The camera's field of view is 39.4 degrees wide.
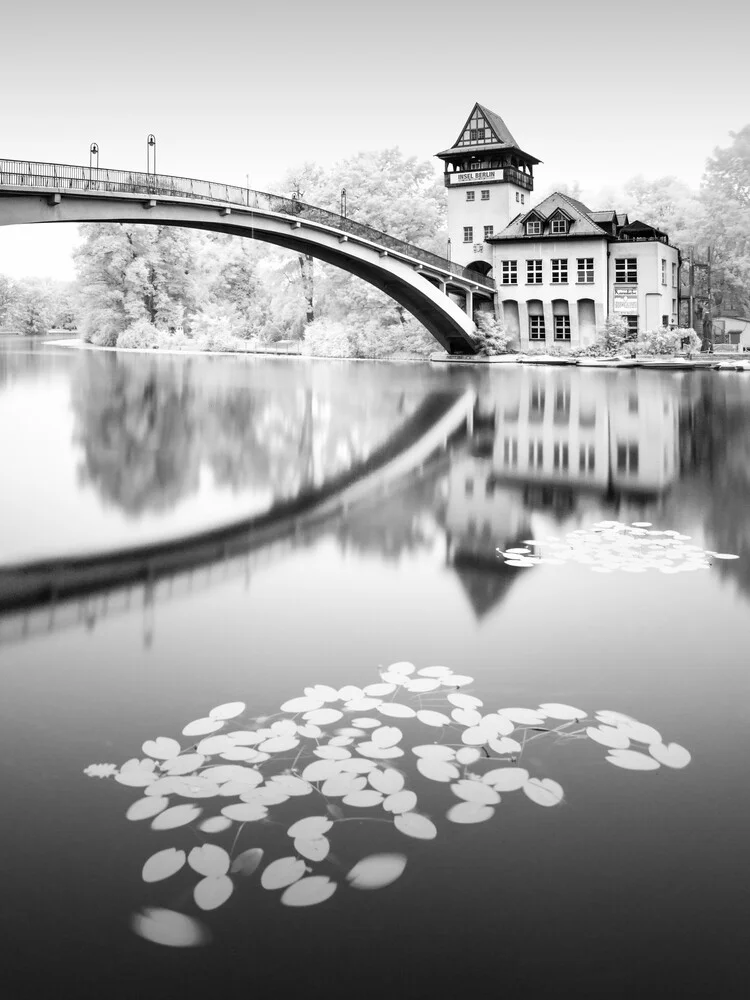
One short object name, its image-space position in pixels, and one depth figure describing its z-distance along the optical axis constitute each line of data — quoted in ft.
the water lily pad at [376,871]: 12.21
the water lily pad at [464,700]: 17.98
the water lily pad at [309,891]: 11.82
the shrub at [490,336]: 196.44
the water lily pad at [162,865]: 12.23
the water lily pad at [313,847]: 12.76
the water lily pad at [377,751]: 15.81
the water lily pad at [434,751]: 15.83
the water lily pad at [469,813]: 13.78
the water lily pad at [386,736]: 16.31
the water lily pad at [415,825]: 13.34
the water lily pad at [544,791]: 14.32
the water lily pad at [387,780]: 14.69
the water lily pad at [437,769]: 15.06
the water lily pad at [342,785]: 14.52
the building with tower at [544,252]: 194.08
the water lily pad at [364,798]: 14.20
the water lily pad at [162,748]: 15.70
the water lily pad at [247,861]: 12.37
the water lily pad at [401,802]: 14.06
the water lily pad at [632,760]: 15.46
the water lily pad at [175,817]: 13.42
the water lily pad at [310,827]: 13.24
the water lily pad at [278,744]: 15.92
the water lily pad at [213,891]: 11.72
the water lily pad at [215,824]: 13.33
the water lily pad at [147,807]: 13.71
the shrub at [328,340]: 223.30
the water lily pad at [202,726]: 16.60
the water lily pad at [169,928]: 11.07
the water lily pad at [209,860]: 12.38
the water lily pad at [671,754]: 15.58
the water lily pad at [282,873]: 12.12
